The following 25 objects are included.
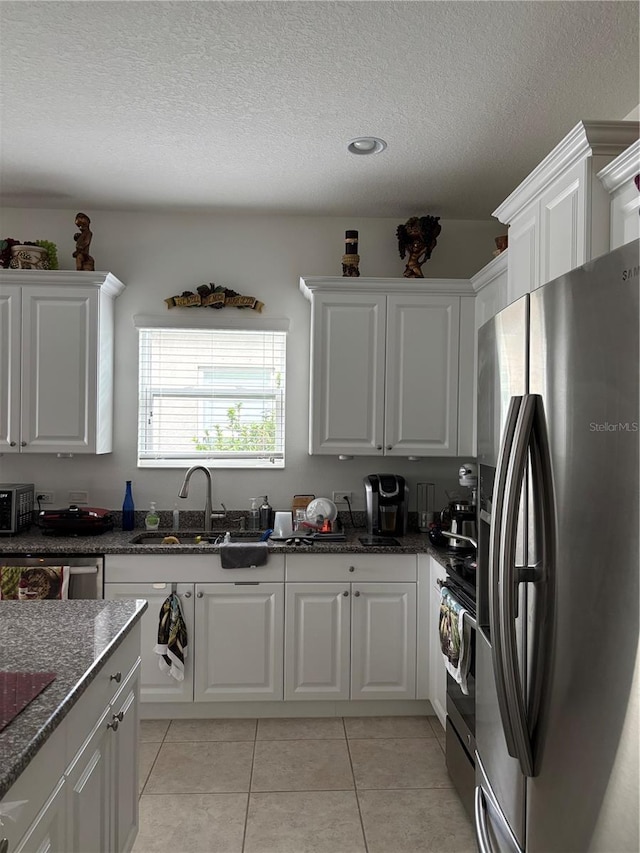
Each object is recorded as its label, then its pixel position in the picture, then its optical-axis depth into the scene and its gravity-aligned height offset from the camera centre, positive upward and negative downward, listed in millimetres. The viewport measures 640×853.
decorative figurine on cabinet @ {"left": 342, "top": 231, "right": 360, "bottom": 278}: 3758 +1007
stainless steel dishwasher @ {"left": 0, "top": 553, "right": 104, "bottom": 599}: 3274 -683
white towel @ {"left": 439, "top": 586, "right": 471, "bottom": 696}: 2449 -795
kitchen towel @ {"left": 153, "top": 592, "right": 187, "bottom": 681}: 3270 -1037
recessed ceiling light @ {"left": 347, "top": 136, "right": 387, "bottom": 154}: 2920 +1305
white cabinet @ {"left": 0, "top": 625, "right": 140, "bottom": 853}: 1249 -793
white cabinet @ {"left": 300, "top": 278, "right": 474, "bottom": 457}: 3672 +380
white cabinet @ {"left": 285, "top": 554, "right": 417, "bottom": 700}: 3408 -1019
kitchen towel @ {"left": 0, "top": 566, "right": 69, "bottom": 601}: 3238 -747
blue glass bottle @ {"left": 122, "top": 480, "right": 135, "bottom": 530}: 3832 -475
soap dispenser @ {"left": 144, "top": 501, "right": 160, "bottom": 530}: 3846 -517
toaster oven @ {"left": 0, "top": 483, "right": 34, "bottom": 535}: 3537 -419
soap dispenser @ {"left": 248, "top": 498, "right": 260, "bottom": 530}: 3863 -509
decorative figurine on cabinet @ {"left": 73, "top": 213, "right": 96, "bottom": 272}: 3754 +1056
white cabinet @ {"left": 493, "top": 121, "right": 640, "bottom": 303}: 1823 +712
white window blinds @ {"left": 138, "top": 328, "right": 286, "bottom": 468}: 4008 +214
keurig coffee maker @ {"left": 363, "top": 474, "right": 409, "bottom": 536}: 3693 -399
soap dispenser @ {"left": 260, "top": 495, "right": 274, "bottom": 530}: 3857 -496
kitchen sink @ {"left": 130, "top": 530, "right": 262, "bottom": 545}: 3713 -600
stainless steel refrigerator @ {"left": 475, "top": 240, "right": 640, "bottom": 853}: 1064 -242
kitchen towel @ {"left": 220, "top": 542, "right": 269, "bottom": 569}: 3346 -625
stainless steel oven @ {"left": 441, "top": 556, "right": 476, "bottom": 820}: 2436 -1110
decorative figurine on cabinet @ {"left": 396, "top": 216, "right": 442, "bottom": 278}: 3785 +1138
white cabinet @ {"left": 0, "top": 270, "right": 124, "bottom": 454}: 3586 +390
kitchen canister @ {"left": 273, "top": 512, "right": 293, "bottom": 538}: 3604 -509
